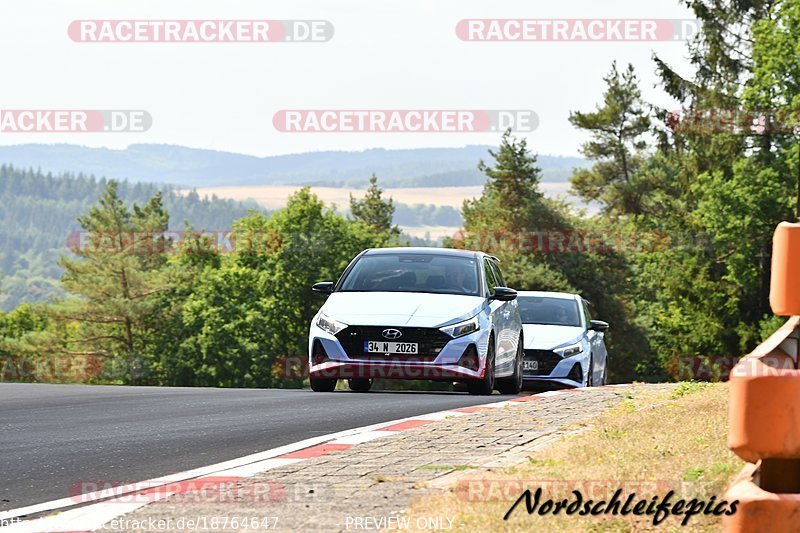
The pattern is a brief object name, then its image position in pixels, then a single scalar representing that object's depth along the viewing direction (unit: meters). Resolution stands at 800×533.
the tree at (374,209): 156.88
